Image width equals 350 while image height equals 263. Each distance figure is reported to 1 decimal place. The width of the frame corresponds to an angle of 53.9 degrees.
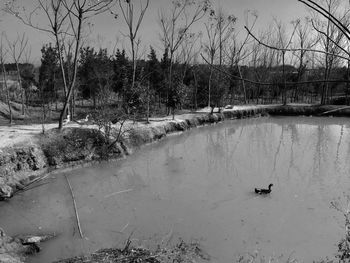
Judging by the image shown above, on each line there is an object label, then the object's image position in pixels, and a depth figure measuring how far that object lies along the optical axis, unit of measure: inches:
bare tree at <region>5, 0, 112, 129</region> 433.4
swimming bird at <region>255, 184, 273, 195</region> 322.0
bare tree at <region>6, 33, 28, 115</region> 662.5
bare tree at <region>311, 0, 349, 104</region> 872.7
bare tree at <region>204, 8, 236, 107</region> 856.4
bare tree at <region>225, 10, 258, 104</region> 986.0
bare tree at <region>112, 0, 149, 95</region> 700.2
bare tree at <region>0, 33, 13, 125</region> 626.2
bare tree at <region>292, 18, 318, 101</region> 866.0
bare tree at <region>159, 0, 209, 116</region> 796.0
